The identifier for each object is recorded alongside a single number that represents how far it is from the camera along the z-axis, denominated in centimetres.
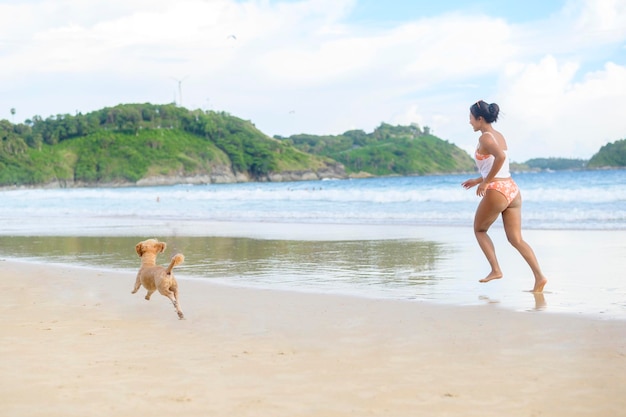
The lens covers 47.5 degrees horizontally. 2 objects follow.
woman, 718
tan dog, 608
